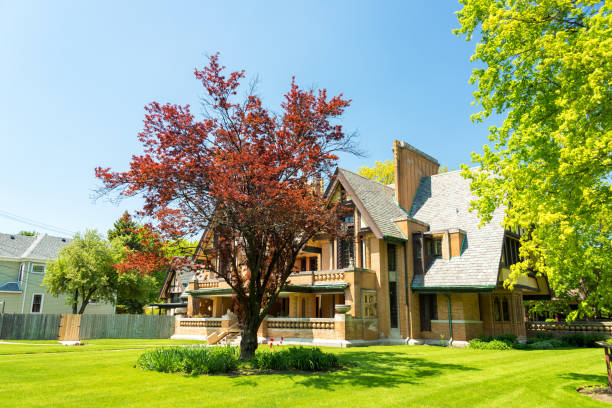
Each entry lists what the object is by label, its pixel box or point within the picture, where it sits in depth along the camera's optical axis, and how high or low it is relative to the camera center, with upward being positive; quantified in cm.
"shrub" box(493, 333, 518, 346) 2384 -180
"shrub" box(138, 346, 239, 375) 1266 -169
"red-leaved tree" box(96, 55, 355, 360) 1380 +394
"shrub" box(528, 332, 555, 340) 2792 -195
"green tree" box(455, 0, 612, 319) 970 +441
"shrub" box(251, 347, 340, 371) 1340 -173
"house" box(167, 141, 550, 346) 2503 +155
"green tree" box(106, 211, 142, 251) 6288 +1049
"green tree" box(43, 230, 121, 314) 4034 +307
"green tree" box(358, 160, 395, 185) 5166 +1562
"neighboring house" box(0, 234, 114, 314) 4550 +254
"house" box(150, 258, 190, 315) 4525 +161
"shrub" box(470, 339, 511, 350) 2269 -208
